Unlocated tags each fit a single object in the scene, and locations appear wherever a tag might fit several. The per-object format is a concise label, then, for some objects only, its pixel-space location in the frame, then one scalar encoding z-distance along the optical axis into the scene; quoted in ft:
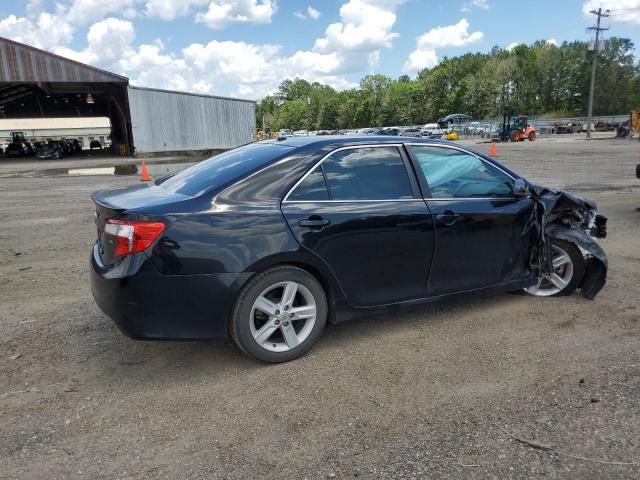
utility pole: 163.84
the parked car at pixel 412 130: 190.97
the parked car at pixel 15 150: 139.54
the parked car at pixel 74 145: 155.10
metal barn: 99.04
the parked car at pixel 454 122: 194.56
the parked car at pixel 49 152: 122.21
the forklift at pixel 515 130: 145.07
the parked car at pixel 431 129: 171.51
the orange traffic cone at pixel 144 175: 56.17
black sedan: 10.62
